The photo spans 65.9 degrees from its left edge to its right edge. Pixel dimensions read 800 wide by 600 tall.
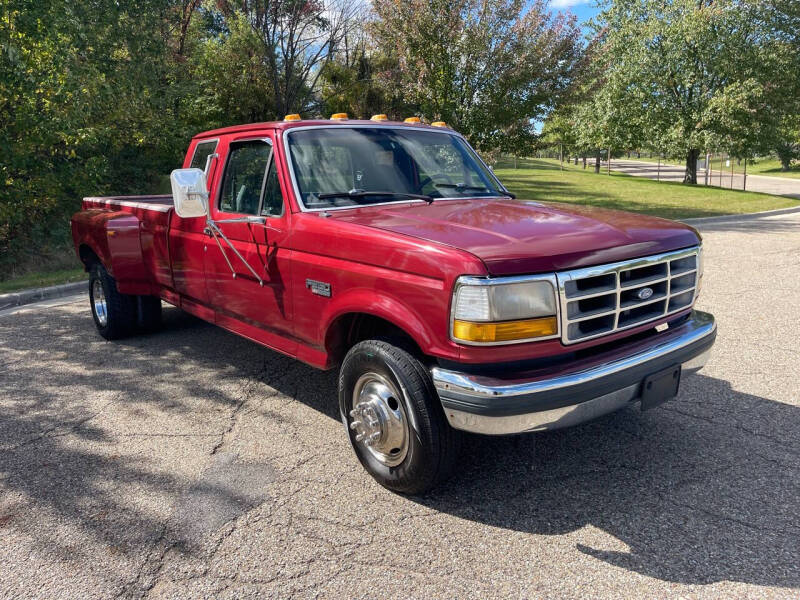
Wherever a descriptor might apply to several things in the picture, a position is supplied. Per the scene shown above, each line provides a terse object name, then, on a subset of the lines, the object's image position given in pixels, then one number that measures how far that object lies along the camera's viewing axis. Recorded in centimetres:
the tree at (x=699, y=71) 2509
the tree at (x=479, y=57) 1327
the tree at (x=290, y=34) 1586
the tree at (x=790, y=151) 4282
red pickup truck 276
